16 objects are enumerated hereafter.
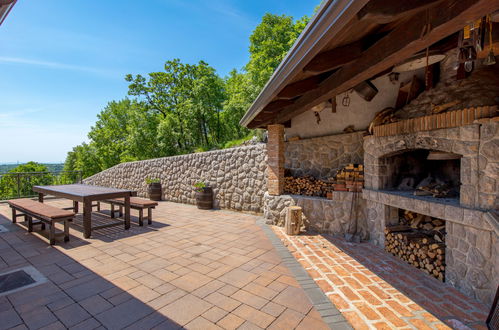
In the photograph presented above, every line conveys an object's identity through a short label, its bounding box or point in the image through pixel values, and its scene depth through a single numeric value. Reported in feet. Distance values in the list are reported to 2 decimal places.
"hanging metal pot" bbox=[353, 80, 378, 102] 14.93
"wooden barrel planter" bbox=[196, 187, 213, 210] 23.89
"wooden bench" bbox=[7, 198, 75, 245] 12.87
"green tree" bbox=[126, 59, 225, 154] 56.13
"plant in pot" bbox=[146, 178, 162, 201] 29.66
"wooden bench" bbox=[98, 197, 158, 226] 17.17
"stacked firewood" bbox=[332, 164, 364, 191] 14.96
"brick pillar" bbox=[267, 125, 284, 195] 18.39
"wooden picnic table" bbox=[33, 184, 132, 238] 14.65
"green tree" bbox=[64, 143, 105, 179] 87.25
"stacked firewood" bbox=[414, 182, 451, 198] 10.82
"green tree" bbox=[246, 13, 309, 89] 44.68
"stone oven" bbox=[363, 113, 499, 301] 7.97
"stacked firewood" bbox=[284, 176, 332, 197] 17.07
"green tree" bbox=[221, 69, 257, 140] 46.47
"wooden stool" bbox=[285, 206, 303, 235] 15.51
